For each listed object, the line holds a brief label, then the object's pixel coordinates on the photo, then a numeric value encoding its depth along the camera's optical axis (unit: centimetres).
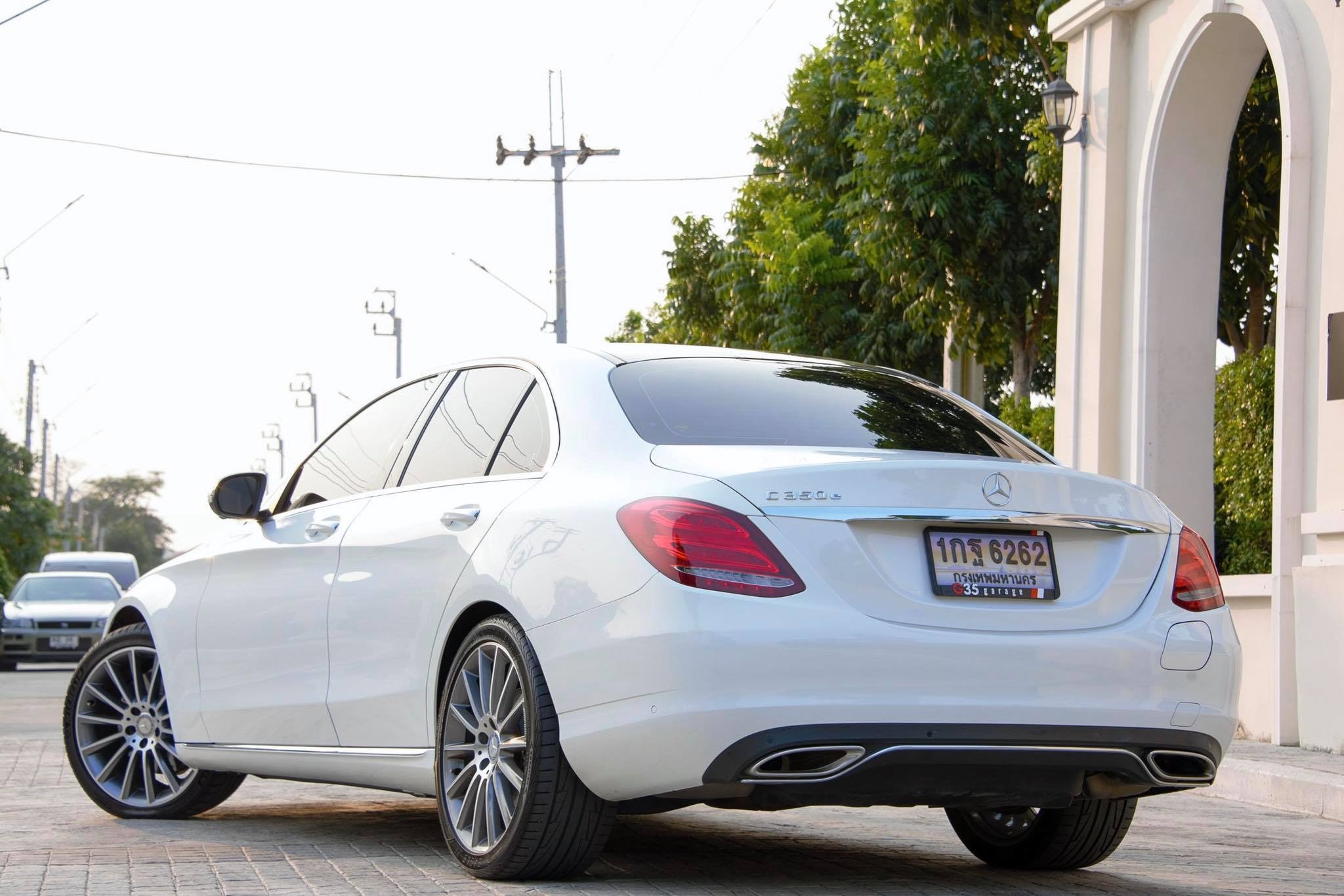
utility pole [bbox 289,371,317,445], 8012
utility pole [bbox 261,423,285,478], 10456
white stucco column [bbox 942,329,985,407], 3112
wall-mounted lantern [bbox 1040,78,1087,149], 1488
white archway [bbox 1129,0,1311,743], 1374
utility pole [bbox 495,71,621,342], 3694
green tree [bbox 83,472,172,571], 15175
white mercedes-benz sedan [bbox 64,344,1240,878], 458
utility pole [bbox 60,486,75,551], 6954
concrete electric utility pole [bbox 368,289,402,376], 5619
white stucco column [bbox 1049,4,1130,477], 1471
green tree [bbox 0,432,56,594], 4772
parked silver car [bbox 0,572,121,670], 2475
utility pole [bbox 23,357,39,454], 6612
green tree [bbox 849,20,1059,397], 2498
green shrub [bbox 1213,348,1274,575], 1359
